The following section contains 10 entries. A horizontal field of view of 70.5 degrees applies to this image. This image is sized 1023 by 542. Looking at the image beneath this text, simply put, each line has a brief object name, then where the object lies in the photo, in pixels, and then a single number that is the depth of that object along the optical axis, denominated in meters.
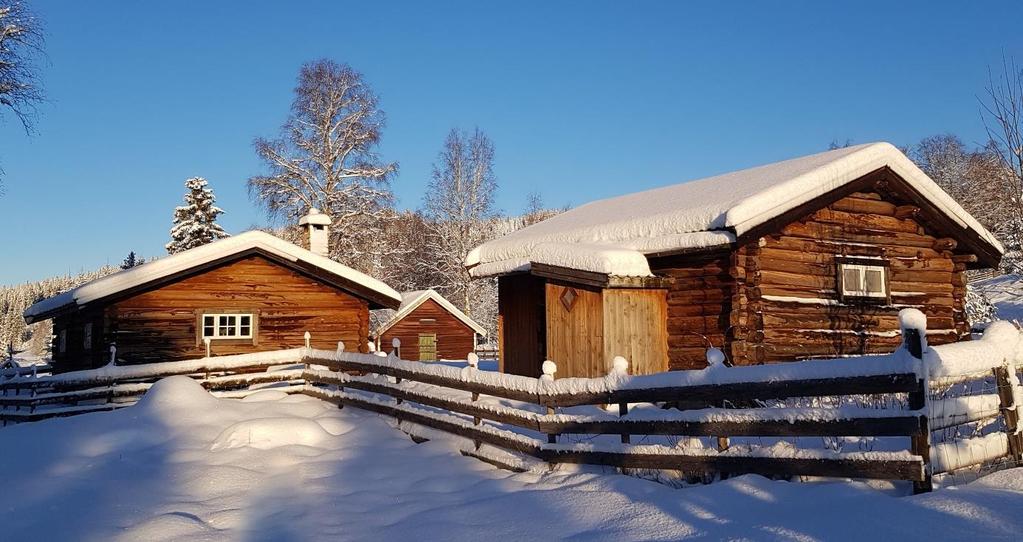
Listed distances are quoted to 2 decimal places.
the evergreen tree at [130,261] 46.22
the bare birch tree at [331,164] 27.92
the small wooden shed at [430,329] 35.41
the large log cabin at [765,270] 12.26
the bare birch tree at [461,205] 33.75
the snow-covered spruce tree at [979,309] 29.41
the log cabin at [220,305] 15.88
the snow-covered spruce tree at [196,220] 42.03
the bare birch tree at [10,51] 20.25
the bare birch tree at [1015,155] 15.55
